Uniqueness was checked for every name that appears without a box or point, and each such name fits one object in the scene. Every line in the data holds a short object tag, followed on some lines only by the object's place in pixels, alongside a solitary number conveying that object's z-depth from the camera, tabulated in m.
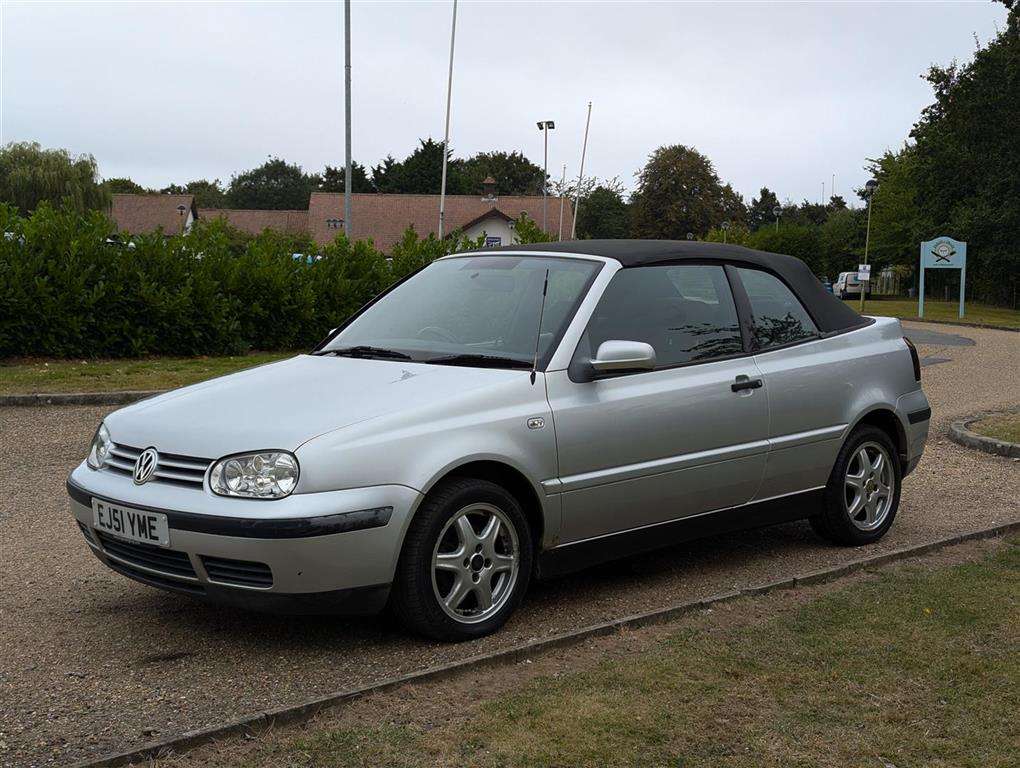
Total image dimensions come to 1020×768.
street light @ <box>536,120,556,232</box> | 64.06
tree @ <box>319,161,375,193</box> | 113.19
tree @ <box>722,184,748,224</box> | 103.06
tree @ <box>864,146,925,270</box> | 68.69
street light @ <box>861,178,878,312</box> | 45.43
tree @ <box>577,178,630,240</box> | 111.81
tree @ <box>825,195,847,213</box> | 141.09
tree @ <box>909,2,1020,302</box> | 50.50
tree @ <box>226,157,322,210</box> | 133.75
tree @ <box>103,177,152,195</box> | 122.75
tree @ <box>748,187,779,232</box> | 157.75
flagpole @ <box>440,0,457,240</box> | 51.31
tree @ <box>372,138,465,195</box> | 107.12
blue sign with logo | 42.53
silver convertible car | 4.57
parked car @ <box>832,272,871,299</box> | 68.62
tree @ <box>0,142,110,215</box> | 70.69
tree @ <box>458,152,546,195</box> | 116.44
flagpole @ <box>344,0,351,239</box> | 30.58
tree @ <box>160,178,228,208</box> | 136.25
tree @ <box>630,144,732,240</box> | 100.56
